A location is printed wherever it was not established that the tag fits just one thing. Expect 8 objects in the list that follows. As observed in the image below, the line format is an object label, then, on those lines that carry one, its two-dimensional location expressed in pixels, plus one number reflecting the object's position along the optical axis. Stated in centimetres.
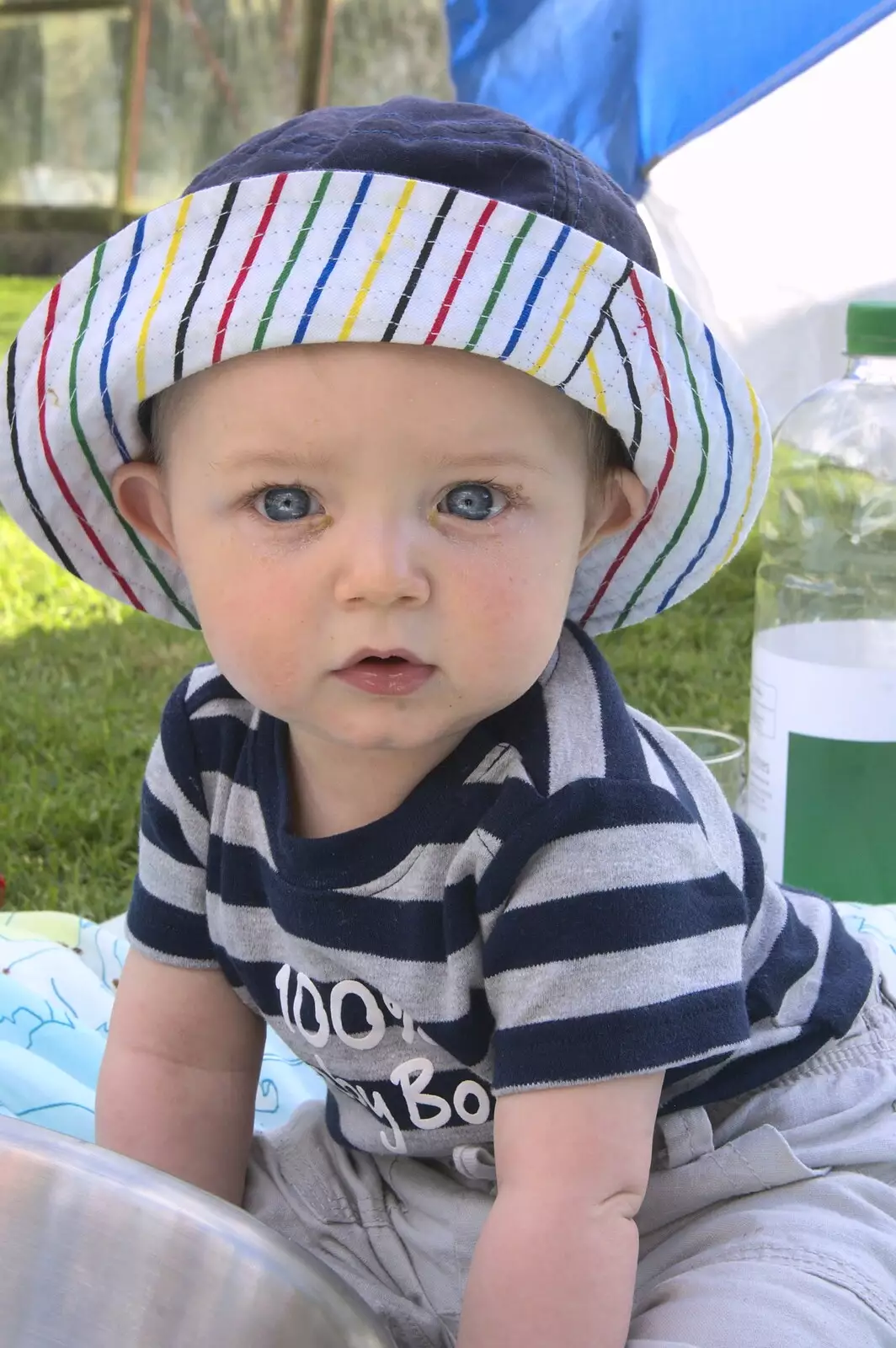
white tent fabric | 276
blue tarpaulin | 271
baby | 91
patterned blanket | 145
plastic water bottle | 190
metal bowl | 90
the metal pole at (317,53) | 885
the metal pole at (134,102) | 937
